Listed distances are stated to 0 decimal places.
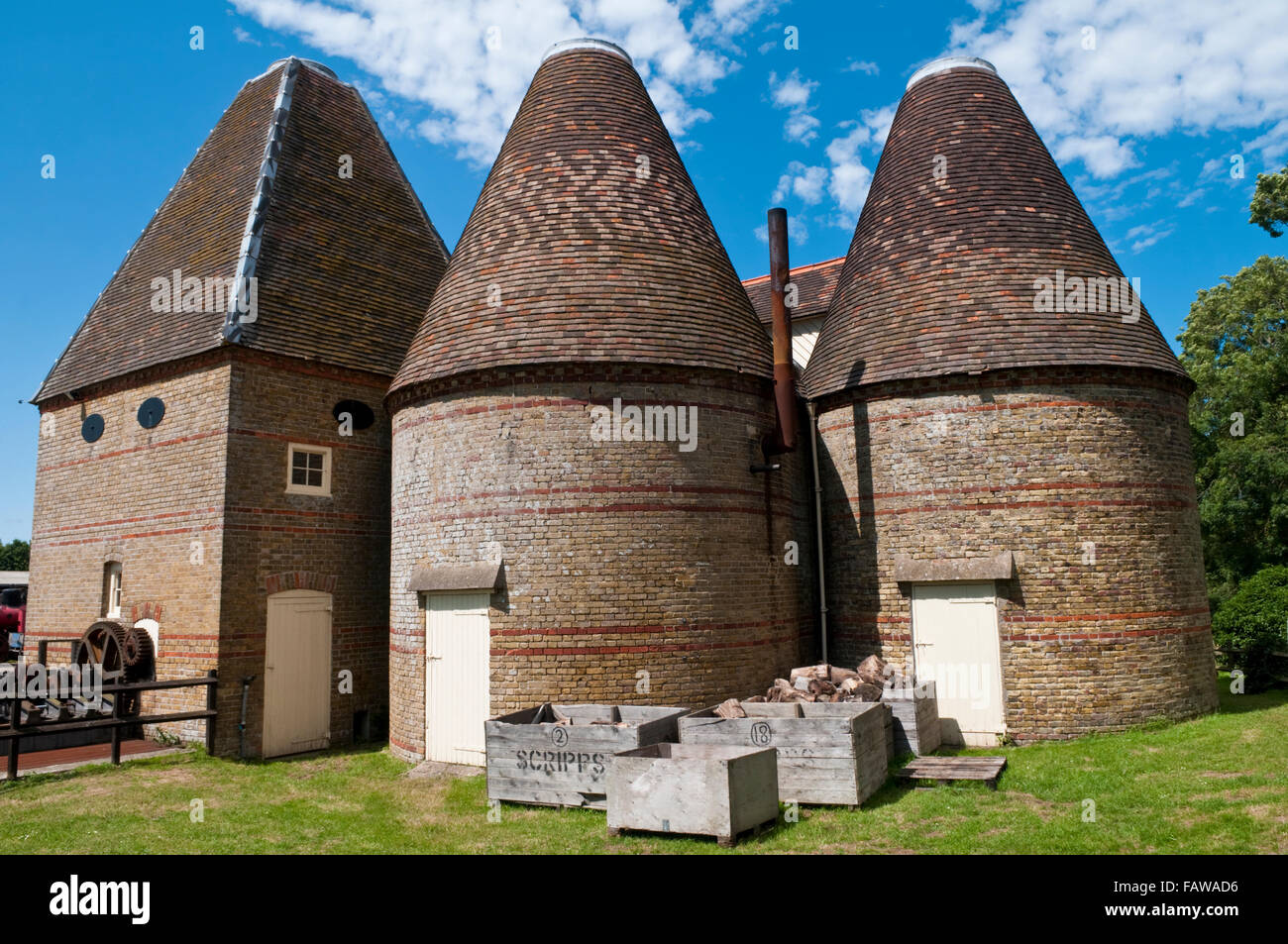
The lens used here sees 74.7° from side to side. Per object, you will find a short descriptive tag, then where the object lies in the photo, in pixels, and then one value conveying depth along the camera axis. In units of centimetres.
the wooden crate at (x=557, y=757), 885
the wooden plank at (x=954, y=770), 917
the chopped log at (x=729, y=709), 999
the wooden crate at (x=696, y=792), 742
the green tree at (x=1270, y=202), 2266
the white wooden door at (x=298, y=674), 1348
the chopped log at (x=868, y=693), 1076
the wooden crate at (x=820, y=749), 835
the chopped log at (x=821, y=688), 1082
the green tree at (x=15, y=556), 7402
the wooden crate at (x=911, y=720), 1045
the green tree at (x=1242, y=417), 2119
